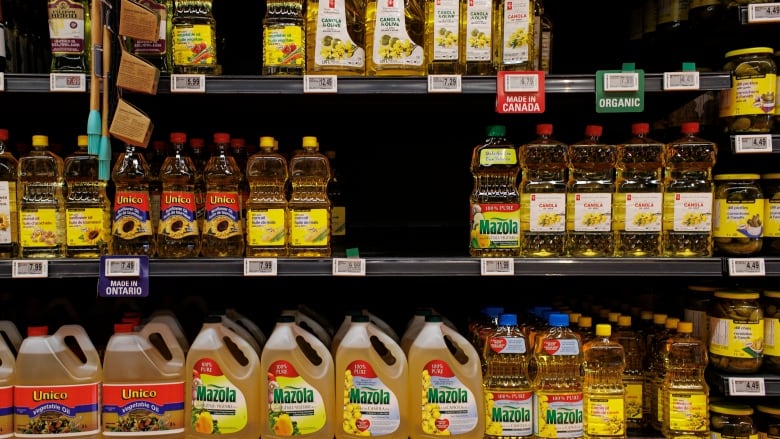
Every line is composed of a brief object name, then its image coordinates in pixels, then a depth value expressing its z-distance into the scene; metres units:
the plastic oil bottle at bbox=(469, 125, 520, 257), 1.96
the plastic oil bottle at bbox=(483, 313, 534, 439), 1.90
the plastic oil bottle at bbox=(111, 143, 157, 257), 1.92
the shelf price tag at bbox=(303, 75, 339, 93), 1.83
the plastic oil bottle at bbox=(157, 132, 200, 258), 1.94
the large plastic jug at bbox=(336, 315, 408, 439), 1.89
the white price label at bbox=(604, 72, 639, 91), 1.86
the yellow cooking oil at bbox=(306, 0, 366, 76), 1.94
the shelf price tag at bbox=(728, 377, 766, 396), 1.97
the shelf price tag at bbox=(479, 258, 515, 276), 1.86
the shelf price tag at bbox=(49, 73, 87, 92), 1.80
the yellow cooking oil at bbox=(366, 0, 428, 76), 1.94
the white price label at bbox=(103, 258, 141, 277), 1.82
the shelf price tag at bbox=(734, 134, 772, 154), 1.93
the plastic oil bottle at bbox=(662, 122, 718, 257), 1.94
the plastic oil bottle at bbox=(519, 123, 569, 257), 1.96
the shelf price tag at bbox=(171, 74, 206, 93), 1.82
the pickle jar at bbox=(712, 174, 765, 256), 1.98
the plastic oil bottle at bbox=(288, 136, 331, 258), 1.93
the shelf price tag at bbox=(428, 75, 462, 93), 1.84
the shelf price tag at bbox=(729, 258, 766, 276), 1.88
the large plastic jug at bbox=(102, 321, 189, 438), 1.87
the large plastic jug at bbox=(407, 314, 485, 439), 1.90
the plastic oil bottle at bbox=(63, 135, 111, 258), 1.91
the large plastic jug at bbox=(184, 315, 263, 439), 1.88
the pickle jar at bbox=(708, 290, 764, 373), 2.00
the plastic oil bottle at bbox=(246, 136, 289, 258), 1.92
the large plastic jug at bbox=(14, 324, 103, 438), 1.84
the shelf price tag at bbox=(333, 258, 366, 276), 1.84
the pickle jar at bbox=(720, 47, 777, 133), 1.99
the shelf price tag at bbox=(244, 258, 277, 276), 1.83
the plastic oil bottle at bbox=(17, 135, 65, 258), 1.90
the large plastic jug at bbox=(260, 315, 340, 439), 1.88
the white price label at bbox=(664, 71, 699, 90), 1.85
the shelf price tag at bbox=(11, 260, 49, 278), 1.79
